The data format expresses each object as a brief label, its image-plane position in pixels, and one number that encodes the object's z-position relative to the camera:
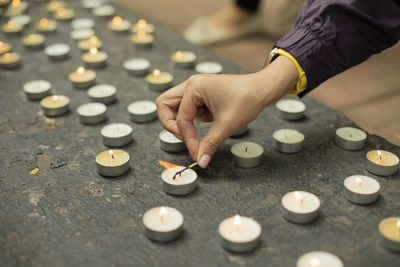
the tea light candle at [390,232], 0.80
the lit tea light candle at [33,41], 1.27
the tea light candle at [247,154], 0.92
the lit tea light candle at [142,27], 1.34
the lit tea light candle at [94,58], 1.19
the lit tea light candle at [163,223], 0.81
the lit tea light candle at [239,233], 0.80
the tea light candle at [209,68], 1.16
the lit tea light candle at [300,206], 0.83
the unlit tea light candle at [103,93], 1.07
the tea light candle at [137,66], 1.16
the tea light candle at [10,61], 1.19
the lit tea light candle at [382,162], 0.90
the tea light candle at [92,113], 1.02
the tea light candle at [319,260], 0.77
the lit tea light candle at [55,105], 1.04
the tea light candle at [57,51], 1.22
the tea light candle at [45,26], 1.34
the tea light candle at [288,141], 0.95
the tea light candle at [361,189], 0.86
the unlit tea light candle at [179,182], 0.88
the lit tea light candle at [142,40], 1.27
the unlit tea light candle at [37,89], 1.09
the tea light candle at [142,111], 1.03
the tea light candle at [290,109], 1.03
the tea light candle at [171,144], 0.95
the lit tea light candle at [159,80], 1.12
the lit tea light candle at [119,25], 1.35
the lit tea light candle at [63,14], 1.41
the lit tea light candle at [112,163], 0.91
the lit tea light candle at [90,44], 1.25
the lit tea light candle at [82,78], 1.12
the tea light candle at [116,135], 0.97
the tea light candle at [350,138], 0.95
